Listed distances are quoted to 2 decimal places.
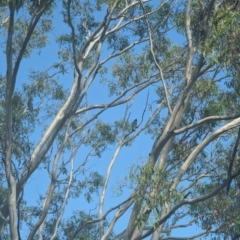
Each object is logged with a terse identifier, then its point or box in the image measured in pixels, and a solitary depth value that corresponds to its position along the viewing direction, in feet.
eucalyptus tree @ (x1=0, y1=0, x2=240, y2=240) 59.47
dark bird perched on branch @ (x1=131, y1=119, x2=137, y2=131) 87.30
